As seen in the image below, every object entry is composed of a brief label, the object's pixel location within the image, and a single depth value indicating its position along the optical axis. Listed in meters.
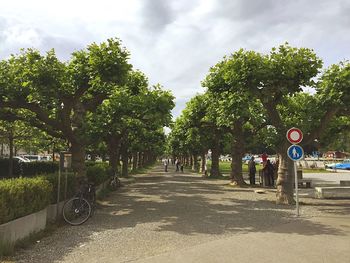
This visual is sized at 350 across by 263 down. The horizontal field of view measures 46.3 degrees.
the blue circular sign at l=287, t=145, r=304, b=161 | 12.65
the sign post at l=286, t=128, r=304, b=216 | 12.66
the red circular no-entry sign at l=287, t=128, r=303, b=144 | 12.84
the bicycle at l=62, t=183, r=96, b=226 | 10.76
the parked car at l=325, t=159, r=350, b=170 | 55.81
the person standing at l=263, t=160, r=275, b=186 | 24.31
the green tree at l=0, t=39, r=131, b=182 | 12.97
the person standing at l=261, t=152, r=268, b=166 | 25.60
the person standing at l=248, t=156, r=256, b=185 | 25.24
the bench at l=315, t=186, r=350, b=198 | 17.55
